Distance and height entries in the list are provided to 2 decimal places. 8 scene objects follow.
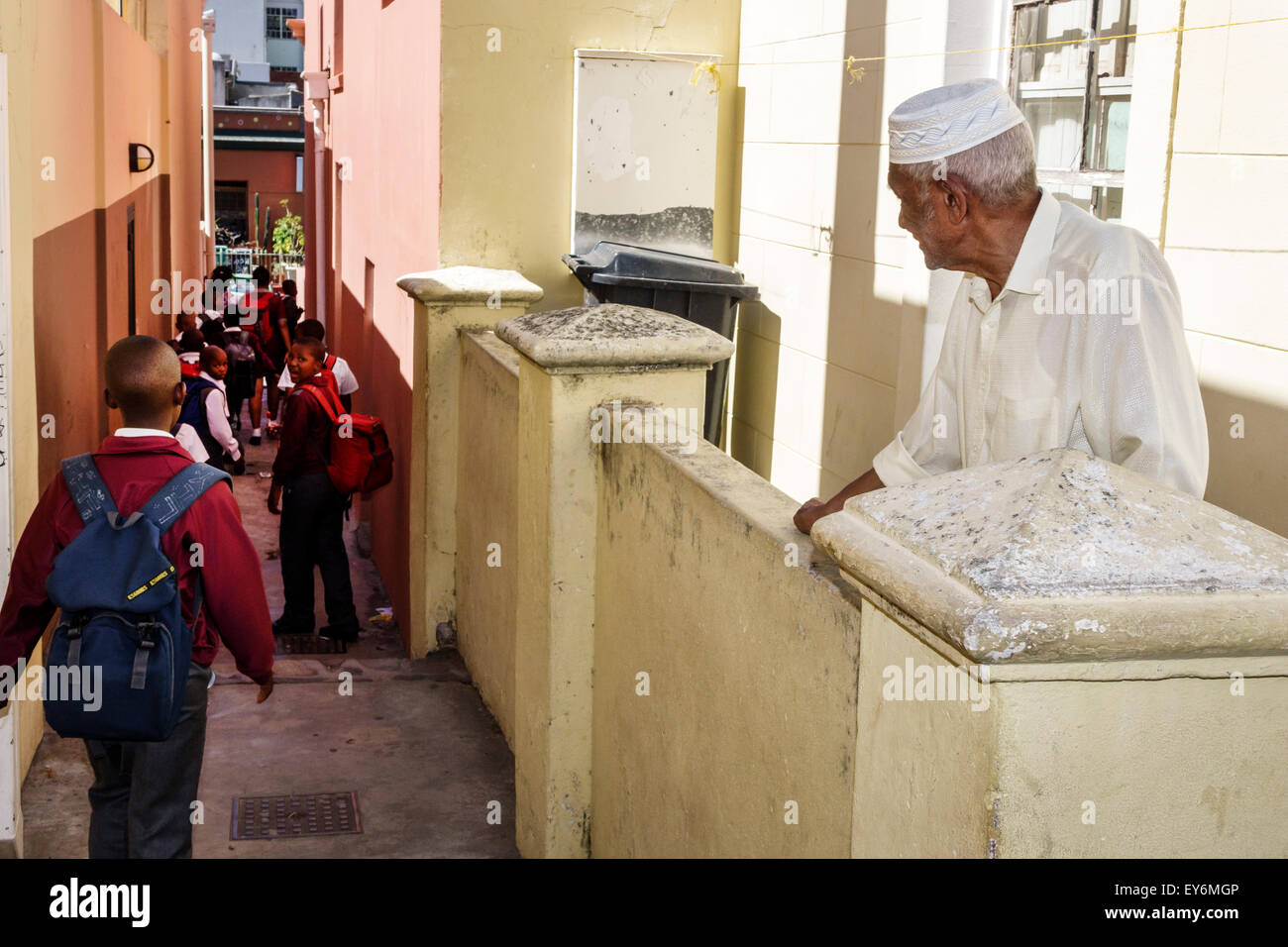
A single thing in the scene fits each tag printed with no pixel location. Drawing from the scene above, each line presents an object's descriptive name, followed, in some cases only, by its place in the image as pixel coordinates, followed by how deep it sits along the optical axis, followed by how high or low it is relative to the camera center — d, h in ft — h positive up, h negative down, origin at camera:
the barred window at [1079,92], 17.98 +1.66
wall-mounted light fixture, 39.88 +0.83
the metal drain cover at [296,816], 18.31 -8.04
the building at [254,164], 112.78 +2.18
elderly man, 8.93 -0.57
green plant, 106.11 -3.20
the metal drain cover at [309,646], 29.73 -9.30
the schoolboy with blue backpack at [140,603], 12.41 -3.67
